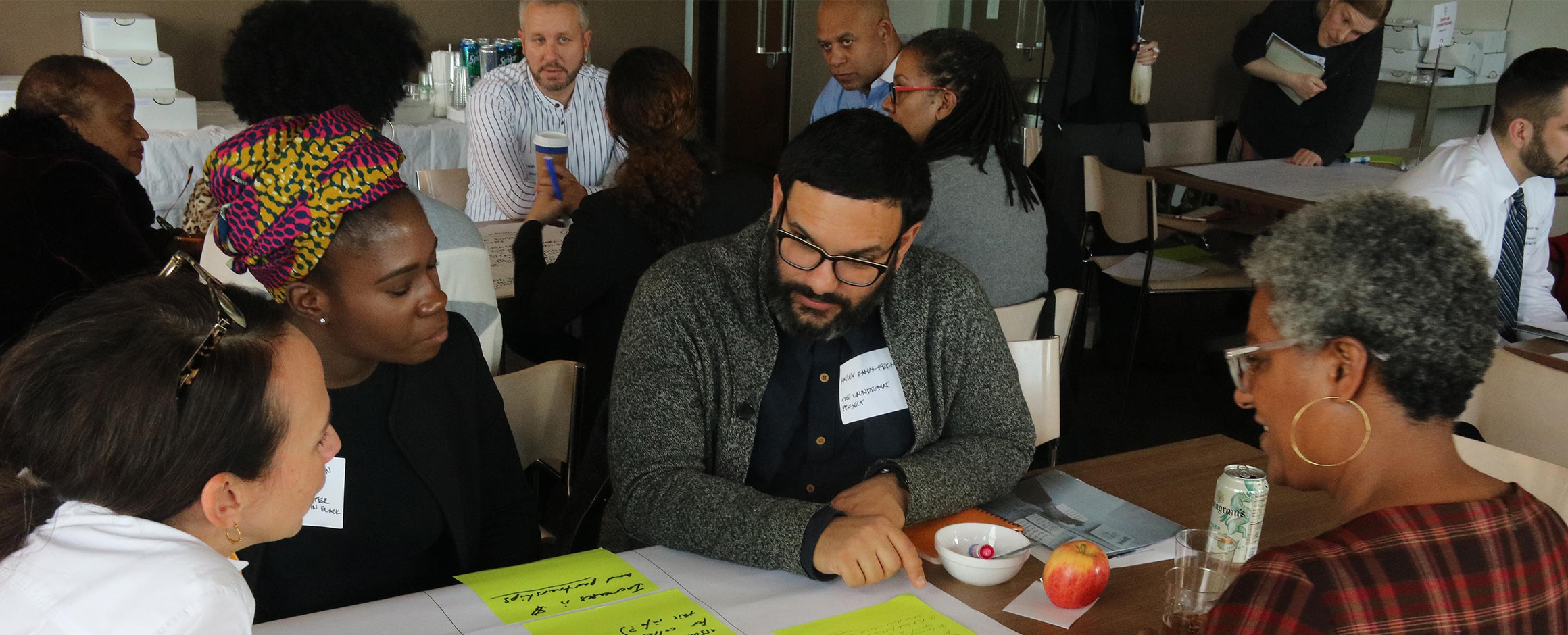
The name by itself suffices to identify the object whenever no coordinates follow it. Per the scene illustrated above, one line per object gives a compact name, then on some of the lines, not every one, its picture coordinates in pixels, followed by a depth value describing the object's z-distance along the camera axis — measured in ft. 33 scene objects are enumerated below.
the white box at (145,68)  16.20
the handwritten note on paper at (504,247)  10.57
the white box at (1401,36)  20.61
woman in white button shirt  3.02
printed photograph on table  5.39
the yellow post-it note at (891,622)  4.43
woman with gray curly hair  3.40
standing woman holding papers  15.90
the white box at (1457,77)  19.99
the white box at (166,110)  15.84
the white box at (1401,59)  20.61
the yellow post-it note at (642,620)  4.30
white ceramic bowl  4.83
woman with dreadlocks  9.21
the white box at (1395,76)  20.67
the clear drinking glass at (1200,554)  4.55
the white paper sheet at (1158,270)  13.87
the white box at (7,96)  15.24
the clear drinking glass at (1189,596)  4.45
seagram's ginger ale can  4.79
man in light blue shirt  13.23
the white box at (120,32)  16.47
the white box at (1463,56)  19.72
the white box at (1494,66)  19.72
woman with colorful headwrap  5.11
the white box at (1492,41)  19.61
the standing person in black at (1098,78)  16.28
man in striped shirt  13.16
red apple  4.68
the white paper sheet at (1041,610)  4.63
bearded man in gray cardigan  5.61
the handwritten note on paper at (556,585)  4.49
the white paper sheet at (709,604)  4.30
